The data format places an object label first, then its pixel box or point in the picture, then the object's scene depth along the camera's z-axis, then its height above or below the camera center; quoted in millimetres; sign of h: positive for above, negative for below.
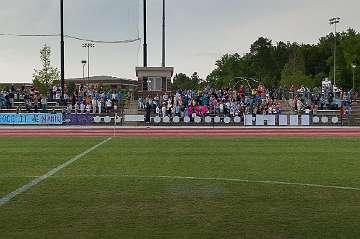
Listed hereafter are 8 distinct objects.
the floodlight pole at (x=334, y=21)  68062 +9555
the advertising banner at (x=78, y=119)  37188 -1000
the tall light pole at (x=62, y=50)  42062 +3782
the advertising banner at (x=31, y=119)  36656 -1010
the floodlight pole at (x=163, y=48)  50406 +4694
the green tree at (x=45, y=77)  71000 +3212
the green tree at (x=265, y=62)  110094 +7981
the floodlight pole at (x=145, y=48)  46725 +4364
